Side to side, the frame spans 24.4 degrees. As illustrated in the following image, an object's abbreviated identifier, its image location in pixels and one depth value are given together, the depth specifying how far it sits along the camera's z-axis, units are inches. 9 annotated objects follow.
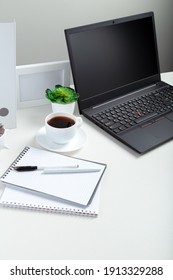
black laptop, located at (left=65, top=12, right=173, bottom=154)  46.9
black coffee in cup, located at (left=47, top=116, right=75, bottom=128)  44.4
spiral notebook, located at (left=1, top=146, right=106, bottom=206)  37.5
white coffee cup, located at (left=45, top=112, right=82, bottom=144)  43.1
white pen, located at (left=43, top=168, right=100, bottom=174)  39.9
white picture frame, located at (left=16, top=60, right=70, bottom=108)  49.3
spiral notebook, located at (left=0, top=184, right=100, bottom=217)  36.0
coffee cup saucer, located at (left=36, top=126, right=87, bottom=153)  43.6
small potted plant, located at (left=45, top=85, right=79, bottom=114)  47.7
